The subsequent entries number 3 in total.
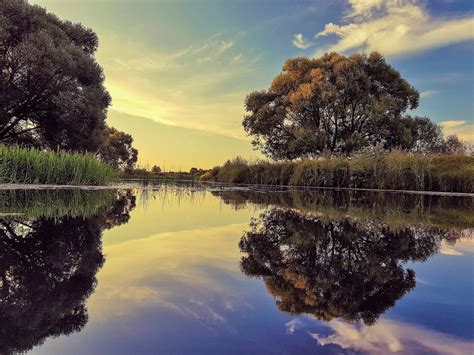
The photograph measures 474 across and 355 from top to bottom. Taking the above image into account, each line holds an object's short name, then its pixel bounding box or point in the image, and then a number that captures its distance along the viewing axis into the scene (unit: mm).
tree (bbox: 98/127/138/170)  35156
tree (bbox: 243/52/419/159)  21859
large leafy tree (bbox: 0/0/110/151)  14344
